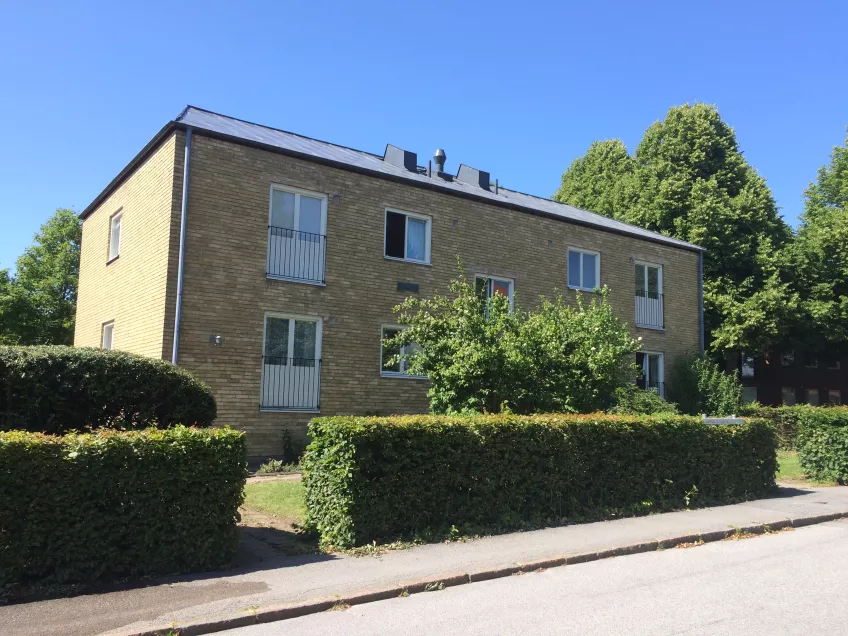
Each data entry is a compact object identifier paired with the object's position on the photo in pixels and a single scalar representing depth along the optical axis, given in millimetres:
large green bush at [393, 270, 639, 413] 11258
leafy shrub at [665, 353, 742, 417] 21453
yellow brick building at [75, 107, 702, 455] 13891
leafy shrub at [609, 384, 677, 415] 14578
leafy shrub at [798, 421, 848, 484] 14609
